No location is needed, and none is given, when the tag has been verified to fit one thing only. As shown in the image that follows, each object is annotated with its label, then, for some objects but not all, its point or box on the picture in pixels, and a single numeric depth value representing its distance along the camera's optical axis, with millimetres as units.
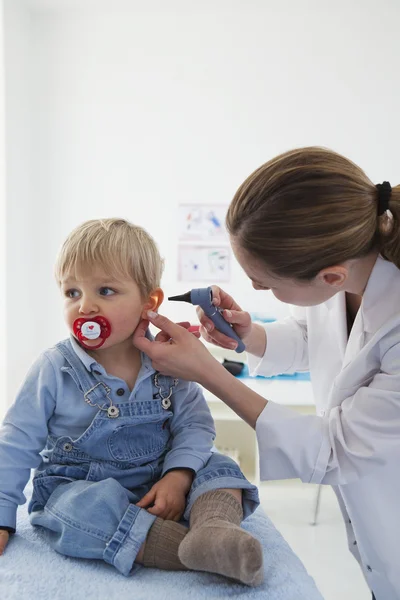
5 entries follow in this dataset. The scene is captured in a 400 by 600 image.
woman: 1128
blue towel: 961
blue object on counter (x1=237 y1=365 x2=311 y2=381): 2750
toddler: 1085
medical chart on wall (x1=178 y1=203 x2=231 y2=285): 3188
